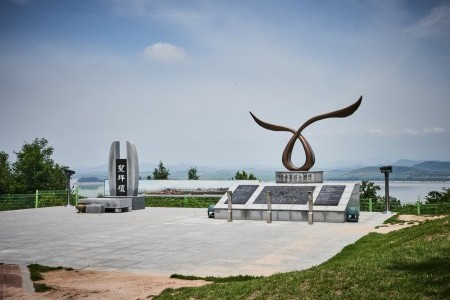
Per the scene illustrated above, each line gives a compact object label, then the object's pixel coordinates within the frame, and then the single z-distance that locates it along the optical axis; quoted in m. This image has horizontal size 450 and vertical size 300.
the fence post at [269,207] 20.25
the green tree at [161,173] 47.98
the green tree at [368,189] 31.00
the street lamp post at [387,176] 23.52
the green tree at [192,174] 48.31
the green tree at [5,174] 38.69
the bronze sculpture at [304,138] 23.70
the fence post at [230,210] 21.02
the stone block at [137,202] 27.99
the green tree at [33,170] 41.56
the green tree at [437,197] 28.03
